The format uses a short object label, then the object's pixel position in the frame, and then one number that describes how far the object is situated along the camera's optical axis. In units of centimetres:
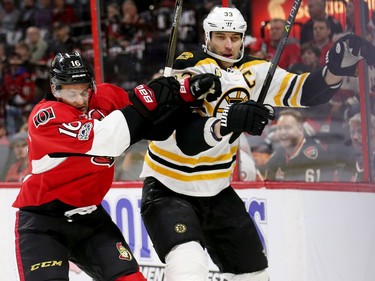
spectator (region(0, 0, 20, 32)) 1009
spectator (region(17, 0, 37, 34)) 1024
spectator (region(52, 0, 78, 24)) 979
